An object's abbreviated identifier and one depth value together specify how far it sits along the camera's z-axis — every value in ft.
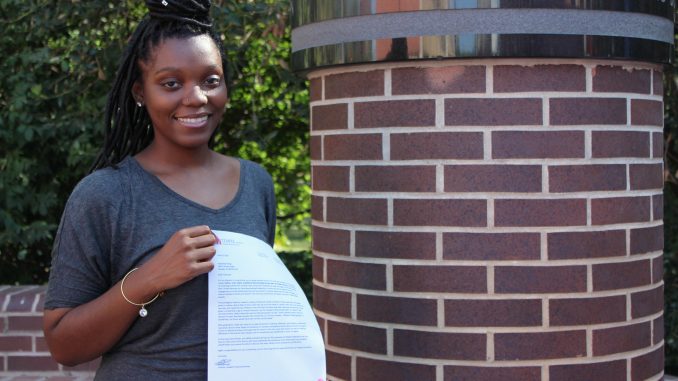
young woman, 8.21
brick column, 9.82
